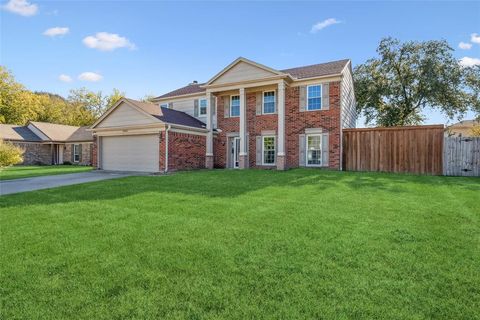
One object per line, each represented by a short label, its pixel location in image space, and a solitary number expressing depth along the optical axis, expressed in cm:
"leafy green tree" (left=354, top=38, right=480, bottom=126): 2083
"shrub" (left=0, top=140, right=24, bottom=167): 1980
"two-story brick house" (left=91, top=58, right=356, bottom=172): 1545
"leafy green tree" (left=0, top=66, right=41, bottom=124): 3906
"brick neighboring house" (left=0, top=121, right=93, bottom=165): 2853
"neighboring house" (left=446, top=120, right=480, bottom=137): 4148
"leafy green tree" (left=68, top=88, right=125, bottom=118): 4565
